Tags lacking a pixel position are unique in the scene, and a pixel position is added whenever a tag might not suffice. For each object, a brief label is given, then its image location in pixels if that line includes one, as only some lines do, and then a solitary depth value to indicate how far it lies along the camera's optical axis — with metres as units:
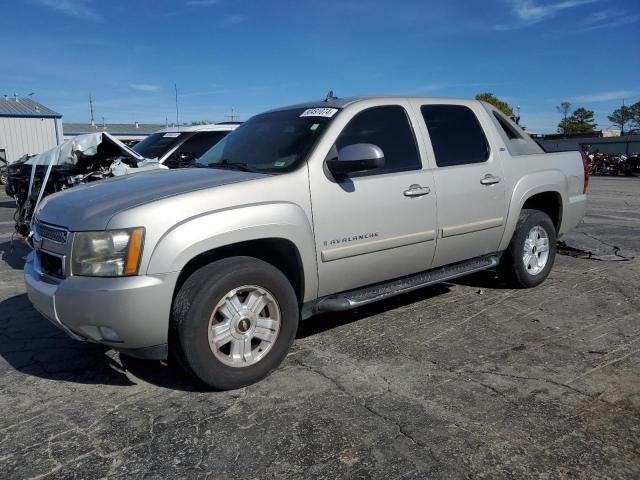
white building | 34.28
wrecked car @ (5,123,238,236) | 6.63
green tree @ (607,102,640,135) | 95.72
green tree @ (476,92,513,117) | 65.19
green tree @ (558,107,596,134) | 95.05
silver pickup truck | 3.04
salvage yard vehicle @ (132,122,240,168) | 8.77
